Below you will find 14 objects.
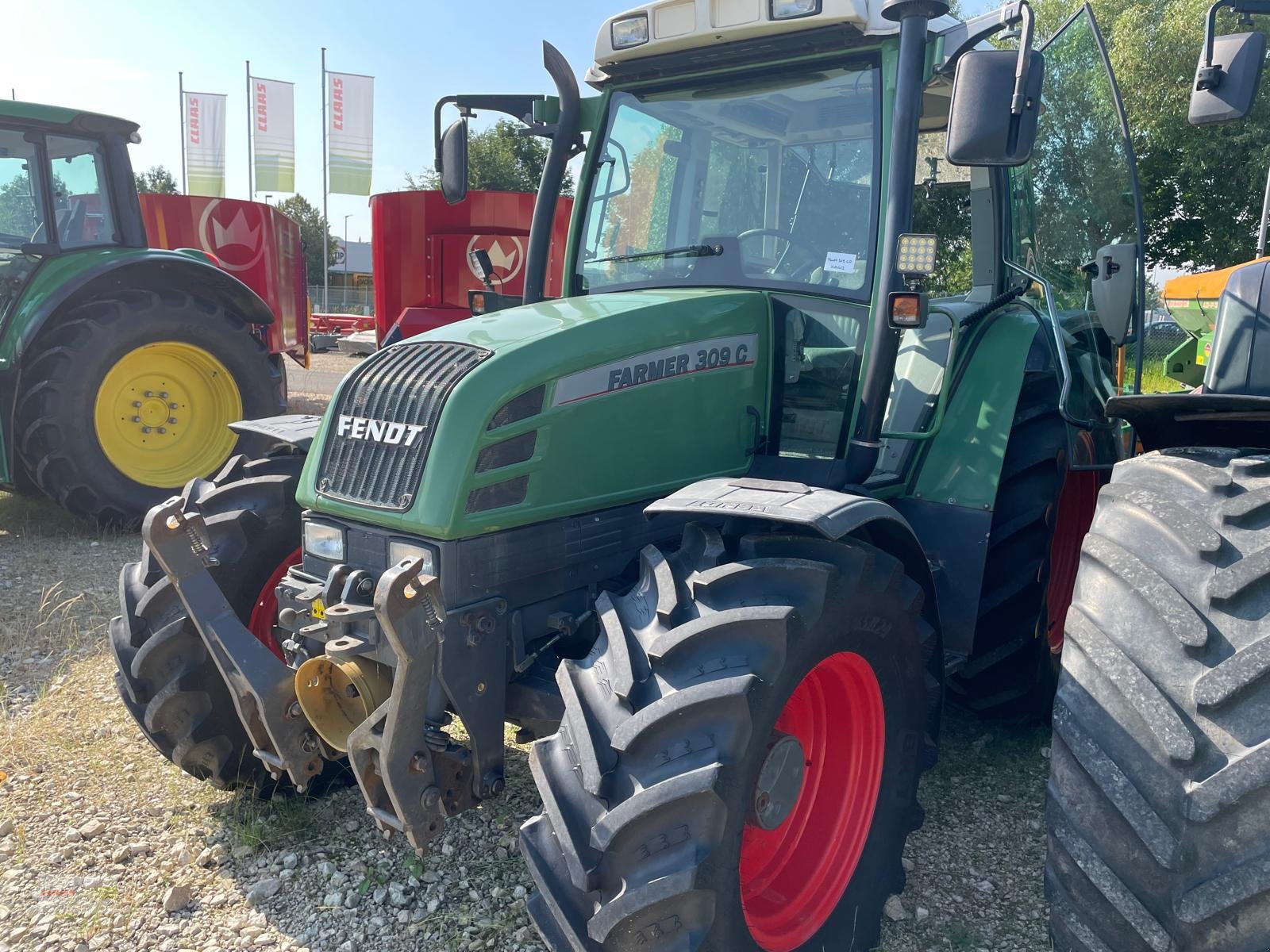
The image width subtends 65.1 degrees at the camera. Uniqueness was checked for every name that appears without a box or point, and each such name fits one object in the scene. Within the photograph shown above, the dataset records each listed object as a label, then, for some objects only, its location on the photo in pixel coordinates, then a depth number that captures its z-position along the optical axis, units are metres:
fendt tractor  2.08
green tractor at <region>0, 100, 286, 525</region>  5.92
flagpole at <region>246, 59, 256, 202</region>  25.06
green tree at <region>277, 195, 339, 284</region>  56.81
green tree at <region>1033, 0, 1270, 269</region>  17.00
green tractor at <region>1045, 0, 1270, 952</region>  1.66
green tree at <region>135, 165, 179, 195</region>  63.79
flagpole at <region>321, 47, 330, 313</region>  24.33
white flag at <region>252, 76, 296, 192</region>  25.22
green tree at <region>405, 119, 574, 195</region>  34.12
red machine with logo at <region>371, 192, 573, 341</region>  10.68
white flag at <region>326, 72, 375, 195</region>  24.41
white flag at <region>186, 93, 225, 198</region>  24.22
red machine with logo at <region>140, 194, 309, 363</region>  11.48
